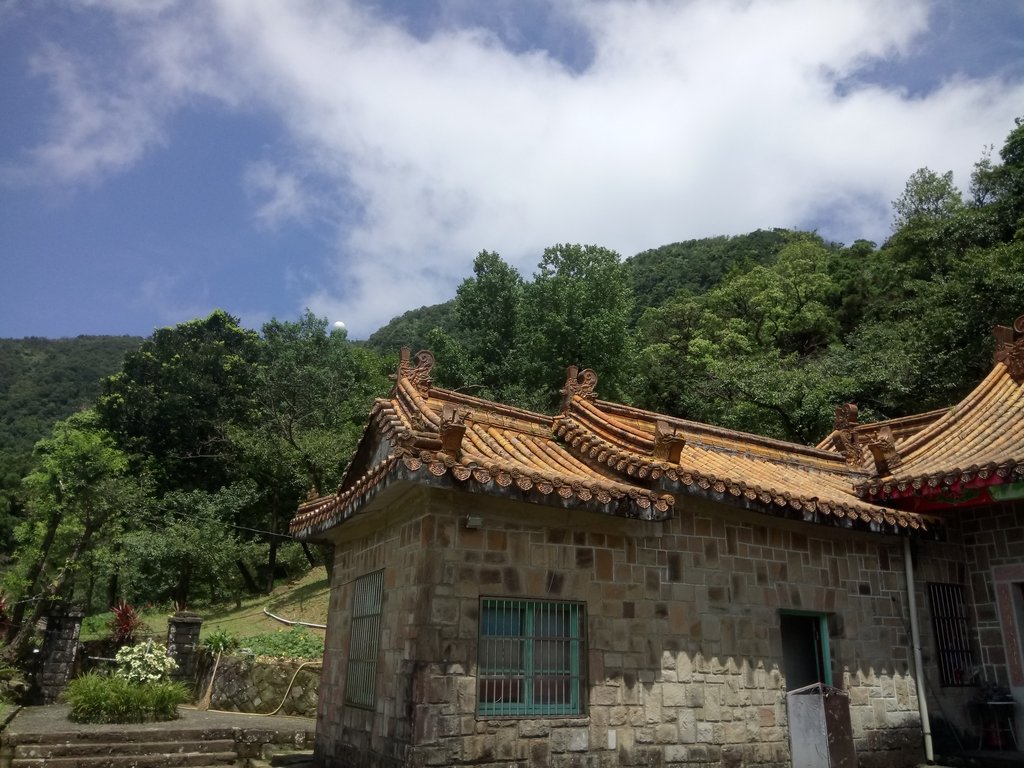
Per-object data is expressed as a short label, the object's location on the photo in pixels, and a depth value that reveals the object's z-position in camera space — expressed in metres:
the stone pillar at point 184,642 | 16.80
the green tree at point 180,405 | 37.91
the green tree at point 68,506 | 23.47
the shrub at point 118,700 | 12.23
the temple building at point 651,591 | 7.52
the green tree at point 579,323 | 33.75
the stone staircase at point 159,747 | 10.34
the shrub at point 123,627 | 19.22
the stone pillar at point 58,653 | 15.60
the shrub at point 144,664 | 13.78
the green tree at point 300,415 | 30.33
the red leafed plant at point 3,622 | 19.19
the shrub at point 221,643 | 17.25
